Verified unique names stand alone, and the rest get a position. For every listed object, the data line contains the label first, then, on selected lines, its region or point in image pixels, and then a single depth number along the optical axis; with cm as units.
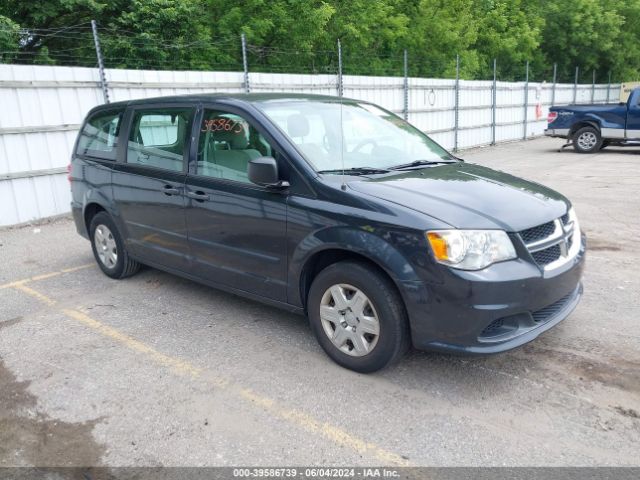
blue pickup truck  1520
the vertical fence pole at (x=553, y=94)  2526
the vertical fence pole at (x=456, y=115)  1771
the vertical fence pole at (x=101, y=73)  885
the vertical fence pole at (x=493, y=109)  1979
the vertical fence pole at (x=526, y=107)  2218
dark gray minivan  316
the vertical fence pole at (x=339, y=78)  1282
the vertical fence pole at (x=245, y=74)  1088
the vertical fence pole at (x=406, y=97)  1558
